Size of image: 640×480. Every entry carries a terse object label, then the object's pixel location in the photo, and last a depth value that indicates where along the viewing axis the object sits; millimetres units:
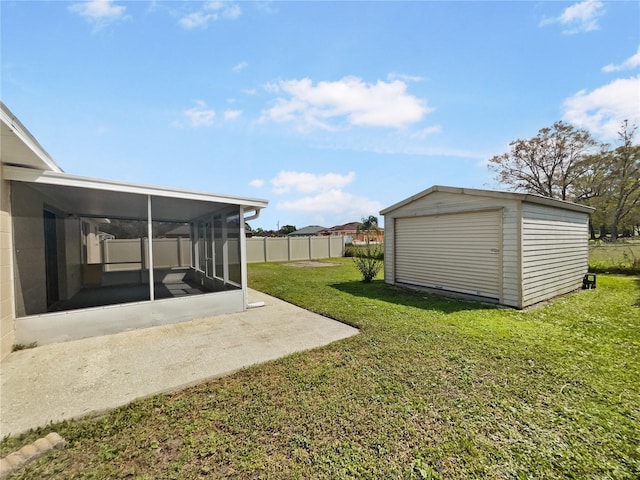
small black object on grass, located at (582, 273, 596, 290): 8106
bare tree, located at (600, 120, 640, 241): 19377
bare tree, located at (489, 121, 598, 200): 21703
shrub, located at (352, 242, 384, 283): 9766
